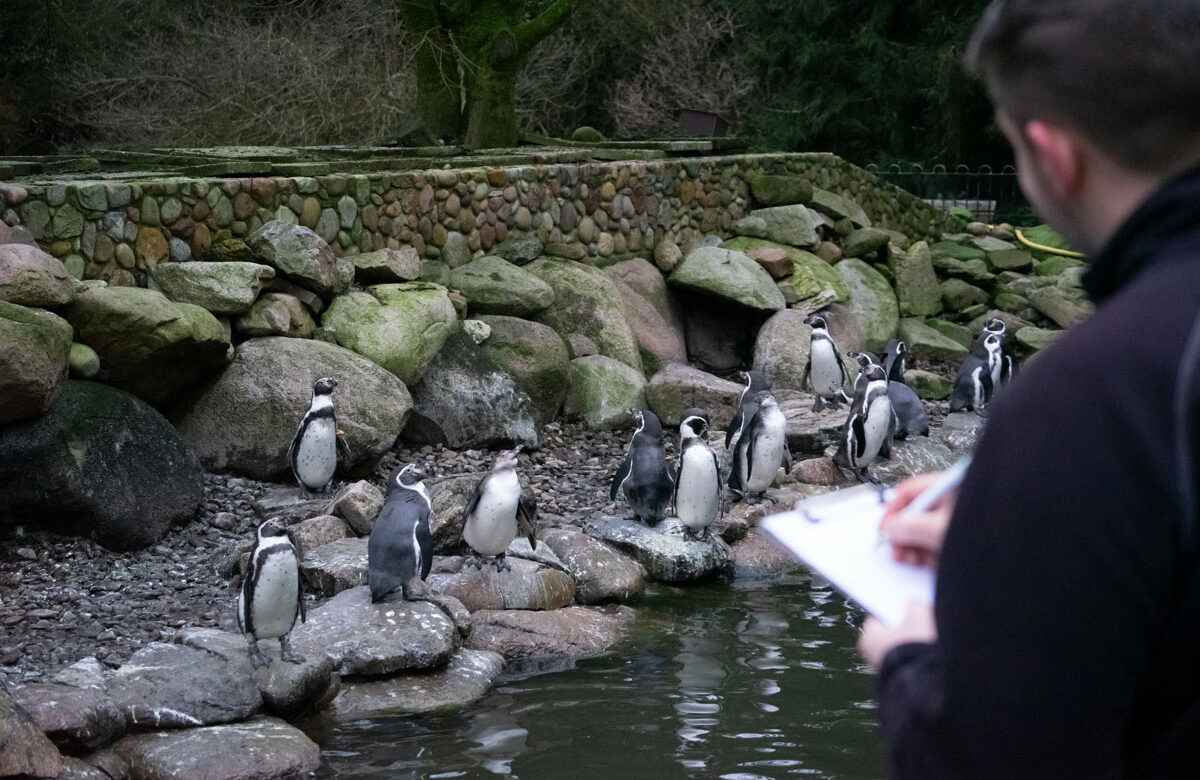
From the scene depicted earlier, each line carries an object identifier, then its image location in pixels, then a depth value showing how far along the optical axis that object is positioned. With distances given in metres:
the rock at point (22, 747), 4.23
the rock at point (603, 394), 10.59
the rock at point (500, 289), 10.84
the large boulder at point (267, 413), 8.29
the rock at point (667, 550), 7.59
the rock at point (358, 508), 7.41
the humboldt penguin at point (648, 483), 7.81
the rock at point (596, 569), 7.16
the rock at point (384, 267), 10.07
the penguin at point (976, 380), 10.99
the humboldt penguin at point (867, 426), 8.97
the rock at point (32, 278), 7.10
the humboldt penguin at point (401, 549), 5.98
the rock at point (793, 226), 14.59
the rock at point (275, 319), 8.77
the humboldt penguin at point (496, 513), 6.68
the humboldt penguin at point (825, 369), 10.98
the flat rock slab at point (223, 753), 4.65
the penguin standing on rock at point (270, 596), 5.34
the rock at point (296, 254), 9.13
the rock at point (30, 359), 6.55
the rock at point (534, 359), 10.21
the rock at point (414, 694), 5.49
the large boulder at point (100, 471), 6.80
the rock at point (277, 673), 5.20
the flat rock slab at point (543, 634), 6.25
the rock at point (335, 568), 6.56
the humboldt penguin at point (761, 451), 8.49
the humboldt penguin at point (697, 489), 7.64
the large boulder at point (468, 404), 9.48
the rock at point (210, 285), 8.51
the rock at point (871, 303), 13.75
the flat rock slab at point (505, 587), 6.75
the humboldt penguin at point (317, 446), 7.80
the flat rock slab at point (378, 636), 5.70
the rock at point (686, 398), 10.73
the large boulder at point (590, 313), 11.49
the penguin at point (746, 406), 8.98
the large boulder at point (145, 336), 7.55
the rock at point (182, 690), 4.95
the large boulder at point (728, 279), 12.73
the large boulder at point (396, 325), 9.26
